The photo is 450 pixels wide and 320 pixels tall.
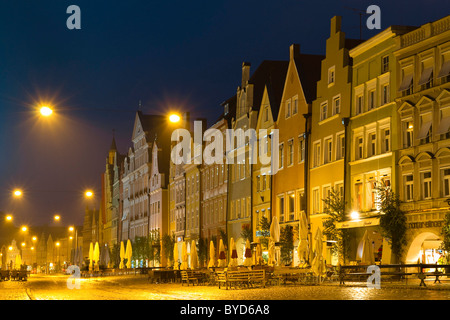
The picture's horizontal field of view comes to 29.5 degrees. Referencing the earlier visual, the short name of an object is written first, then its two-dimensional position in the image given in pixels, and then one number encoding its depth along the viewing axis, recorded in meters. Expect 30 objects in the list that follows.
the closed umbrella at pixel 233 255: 44.59
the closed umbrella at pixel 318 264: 37.97
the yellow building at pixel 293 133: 55.41
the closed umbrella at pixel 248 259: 44.03
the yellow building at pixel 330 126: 50.25
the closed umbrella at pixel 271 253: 45.12
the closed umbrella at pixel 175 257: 56.75
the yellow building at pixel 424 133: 40.94
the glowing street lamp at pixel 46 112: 26.36
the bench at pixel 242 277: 34.75
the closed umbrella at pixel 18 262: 74.12
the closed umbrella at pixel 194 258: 51.24
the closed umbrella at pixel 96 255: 75.12
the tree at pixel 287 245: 55.00
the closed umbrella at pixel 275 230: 45.75
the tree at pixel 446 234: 38.68
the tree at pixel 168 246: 83.50
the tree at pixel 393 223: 43.03
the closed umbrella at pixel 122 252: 76.60
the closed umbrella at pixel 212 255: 53.63
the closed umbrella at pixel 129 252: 73.23
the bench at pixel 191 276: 40.53
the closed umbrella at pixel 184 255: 51.53
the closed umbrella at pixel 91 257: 76.82
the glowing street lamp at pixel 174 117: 31.03
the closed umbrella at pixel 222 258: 46.59
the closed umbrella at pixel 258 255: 46.62
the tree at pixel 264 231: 57.72
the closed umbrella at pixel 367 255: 39.81
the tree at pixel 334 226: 48.06
